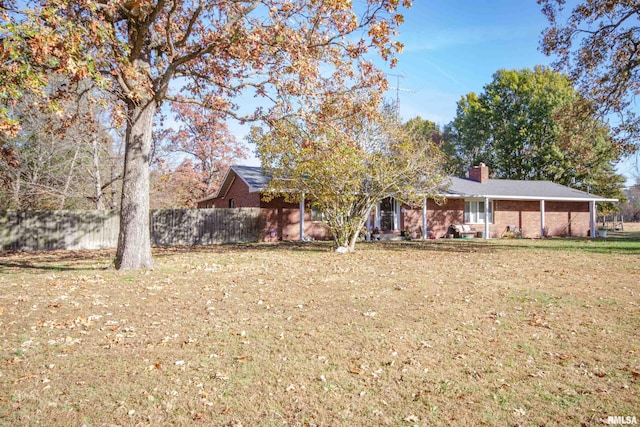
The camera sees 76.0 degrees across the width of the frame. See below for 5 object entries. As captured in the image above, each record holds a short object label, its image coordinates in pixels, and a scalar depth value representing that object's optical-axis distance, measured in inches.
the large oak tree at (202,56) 355.6
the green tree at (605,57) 603.8
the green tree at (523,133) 1471.5
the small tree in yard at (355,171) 602.5
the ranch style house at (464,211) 941.8
